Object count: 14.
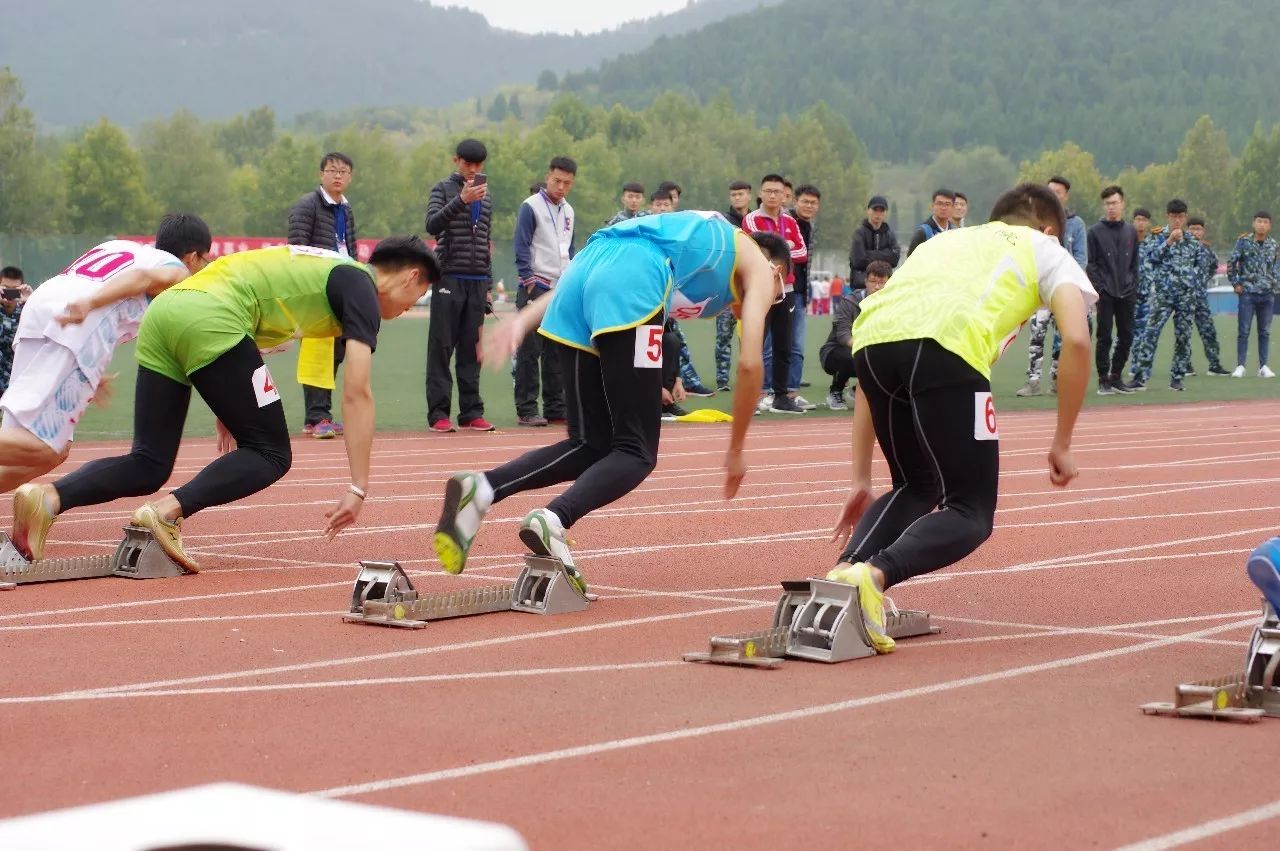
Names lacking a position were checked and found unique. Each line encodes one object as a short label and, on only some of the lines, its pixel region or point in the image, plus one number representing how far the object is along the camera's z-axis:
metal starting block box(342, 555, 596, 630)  10.27
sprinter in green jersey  11.85
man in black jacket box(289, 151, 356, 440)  22.57
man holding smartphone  23.39
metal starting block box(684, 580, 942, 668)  9.07
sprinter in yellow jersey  9.36
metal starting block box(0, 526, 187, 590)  11.87
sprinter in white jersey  12.84
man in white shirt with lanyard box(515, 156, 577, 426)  24.68
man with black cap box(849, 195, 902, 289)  28.30
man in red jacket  26.62
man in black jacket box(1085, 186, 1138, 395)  30.83
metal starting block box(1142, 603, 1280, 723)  7.85
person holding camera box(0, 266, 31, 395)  26.91
